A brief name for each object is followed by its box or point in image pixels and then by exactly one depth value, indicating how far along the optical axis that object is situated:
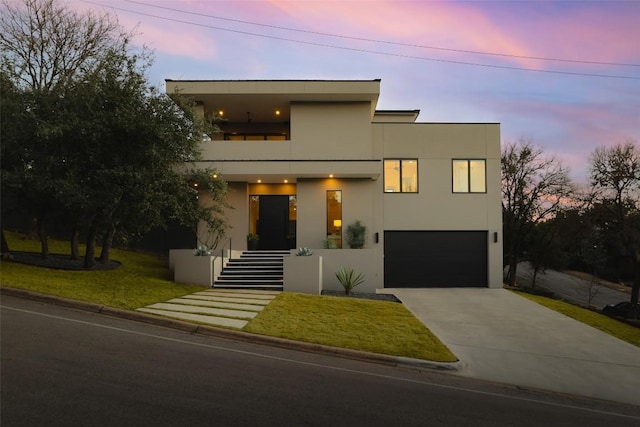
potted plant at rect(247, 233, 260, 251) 19.45
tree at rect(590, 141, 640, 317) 25.00
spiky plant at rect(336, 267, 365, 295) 15.62
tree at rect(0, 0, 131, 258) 12.70
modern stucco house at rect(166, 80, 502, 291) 18.61
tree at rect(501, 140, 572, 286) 35.12
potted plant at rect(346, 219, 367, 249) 18.50
